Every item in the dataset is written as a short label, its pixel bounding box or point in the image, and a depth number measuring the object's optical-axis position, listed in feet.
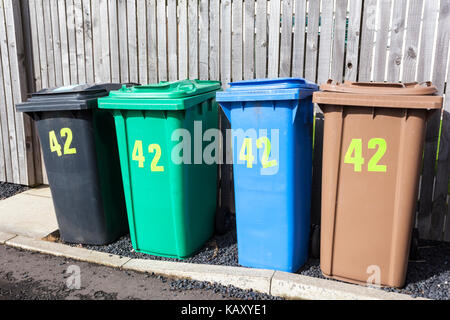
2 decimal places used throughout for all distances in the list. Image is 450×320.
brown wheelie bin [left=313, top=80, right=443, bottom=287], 9.23
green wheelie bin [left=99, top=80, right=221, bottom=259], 11.14
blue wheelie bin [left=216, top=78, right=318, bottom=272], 10.30
